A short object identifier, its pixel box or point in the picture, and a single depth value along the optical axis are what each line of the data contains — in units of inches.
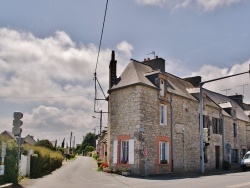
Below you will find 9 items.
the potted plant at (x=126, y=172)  613.5
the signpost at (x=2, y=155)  350.7
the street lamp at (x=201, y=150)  613.7
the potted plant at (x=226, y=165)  863.9
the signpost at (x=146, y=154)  599.7
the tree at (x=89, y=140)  3416.8
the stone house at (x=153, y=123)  630.1
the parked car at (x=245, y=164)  799.0
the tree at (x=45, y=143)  1243.6
